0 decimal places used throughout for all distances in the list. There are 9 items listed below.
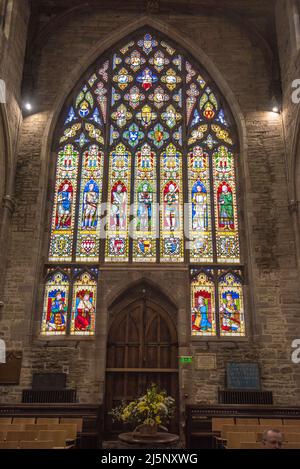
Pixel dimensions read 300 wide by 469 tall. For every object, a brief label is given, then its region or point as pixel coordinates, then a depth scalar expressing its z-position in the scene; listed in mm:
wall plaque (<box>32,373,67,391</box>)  9359
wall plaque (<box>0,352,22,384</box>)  9375
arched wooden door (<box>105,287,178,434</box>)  9797
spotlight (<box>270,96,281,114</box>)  11500
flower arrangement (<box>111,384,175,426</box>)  6320
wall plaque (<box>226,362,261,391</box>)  9383
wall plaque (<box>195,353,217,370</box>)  9656
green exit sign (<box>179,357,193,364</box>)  9666
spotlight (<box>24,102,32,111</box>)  11570
